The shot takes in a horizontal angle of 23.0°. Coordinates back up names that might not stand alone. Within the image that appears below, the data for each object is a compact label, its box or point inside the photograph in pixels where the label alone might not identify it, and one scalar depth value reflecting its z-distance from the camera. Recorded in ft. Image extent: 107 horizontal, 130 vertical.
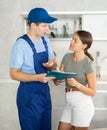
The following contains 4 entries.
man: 6.72
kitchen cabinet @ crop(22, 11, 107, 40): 10.16
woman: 7.30
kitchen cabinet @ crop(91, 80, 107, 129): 9.66
